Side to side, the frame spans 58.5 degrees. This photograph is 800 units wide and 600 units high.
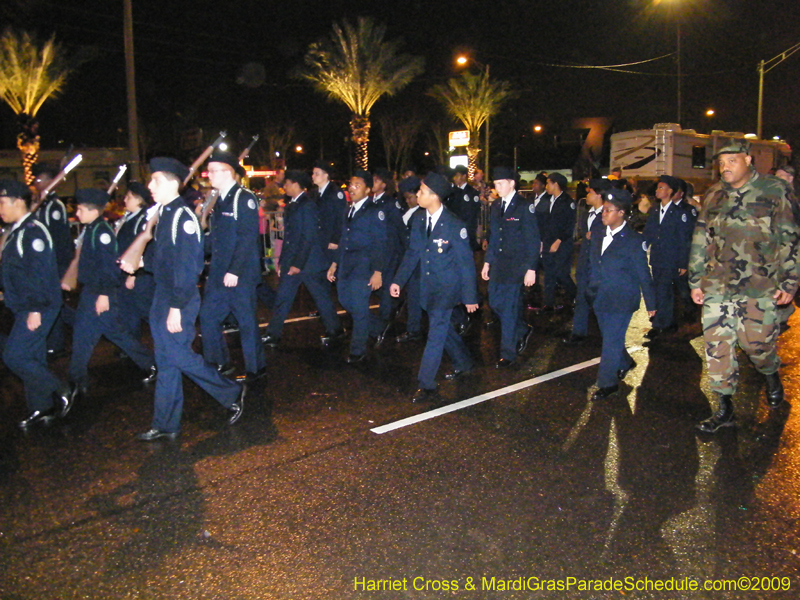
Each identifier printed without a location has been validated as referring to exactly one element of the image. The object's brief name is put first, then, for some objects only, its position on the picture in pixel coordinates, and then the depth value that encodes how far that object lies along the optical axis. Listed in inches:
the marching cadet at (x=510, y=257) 277.0
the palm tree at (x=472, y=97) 1450.5
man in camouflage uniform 201.0
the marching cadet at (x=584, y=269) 304.7
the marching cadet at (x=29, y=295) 200.7
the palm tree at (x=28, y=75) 1002.1
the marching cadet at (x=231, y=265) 238.1
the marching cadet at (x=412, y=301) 320.5
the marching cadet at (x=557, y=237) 393.7
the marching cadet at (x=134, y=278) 269.1
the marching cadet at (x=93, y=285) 229.9
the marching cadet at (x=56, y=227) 293.3
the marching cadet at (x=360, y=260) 289.6
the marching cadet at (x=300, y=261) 291.4
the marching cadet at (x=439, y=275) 232.8
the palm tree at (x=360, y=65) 1105.4
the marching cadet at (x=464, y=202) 405.4
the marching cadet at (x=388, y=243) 316.2
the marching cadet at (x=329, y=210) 328.8
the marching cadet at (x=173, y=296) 188.1
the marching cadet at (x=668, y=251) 339.3
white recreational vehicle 1074.7
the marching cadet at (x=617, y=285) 236.1
